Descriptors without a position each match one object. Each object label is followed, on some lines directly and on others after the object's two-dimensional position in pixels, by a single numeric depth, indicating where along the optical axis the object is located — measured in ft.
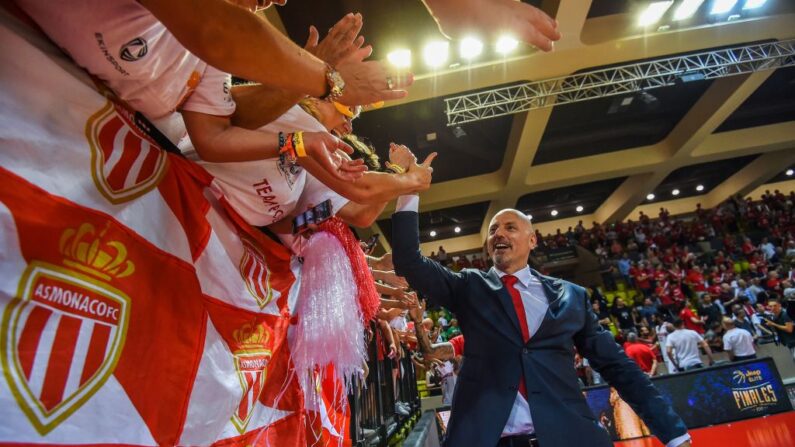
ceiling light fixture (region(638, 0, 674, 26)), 24.06
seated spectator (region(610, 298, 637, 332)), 37.27
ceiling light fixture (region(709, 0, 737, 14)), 25.84
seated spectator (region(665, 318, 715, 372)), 25.40
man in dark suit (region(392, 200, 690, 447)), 6.21
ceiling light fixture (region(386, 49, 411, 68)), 24.34
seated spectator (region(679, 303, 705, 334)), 31.91
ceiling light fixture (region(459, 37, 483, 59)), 25.49
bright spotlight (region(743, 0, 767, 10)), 26.42
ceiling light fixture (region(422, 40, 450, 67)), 25.11
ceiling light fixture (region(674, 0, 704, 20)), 24.41
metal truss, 30.32
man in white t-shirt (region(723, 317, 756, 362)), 25.31
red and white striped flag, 2.23
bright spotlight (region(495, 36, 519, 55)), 25.98
